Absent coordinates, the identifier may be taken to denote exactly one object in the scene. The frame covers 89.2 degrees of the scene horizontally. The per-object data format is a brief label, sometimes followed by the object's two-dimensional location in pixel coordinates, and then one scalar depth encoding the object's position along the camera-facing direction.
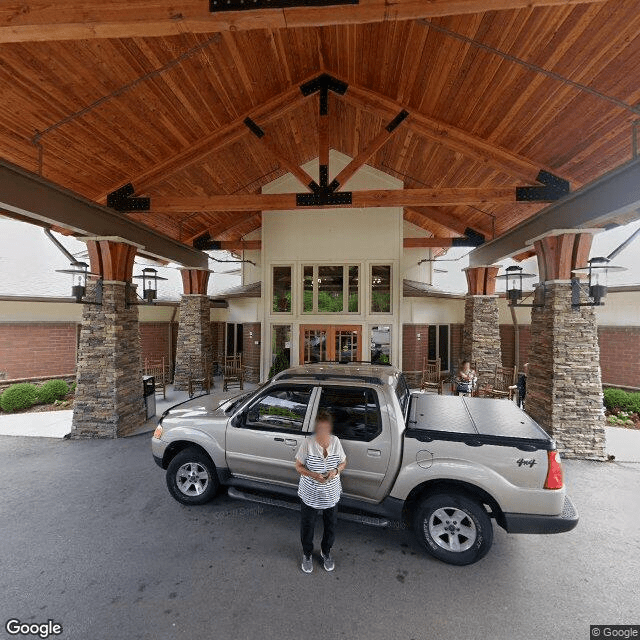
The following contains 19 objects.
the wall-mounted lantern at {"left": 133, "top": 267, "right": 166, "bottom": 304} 7.66
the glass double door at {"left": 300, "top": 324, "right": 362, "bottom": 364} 10.03
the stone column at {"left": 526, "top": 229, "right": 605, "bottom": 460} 6.17
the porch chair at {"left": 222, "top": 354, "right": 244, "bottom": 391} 11.00
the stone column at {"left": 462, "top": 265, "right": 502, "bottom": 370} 10.78
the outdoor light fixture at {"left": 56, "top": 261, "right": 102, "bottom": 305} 6.29
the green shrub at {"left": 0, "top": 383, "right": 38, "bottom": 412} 9.10
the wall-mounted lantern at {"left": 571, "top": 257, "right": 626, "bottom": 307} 5.50
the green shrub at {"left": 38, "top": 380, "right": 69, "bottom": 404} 9.77
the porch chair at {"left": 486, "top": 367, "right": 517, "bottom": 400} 9.07
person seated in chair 8.61
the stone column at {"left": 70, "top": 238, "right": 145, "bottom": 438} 7.16
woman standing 3.21
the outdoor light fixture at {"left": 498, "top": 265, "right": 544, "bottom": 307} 7.06
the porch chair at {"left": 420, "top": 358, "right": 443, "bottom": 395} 10.27
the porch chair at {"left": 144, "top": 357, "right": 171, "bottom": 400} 10.84
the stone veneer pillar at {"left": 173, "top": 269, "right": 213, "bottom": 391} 11.97
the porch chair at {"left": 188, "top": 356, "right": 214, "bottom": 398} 11.26
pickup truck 3.24
